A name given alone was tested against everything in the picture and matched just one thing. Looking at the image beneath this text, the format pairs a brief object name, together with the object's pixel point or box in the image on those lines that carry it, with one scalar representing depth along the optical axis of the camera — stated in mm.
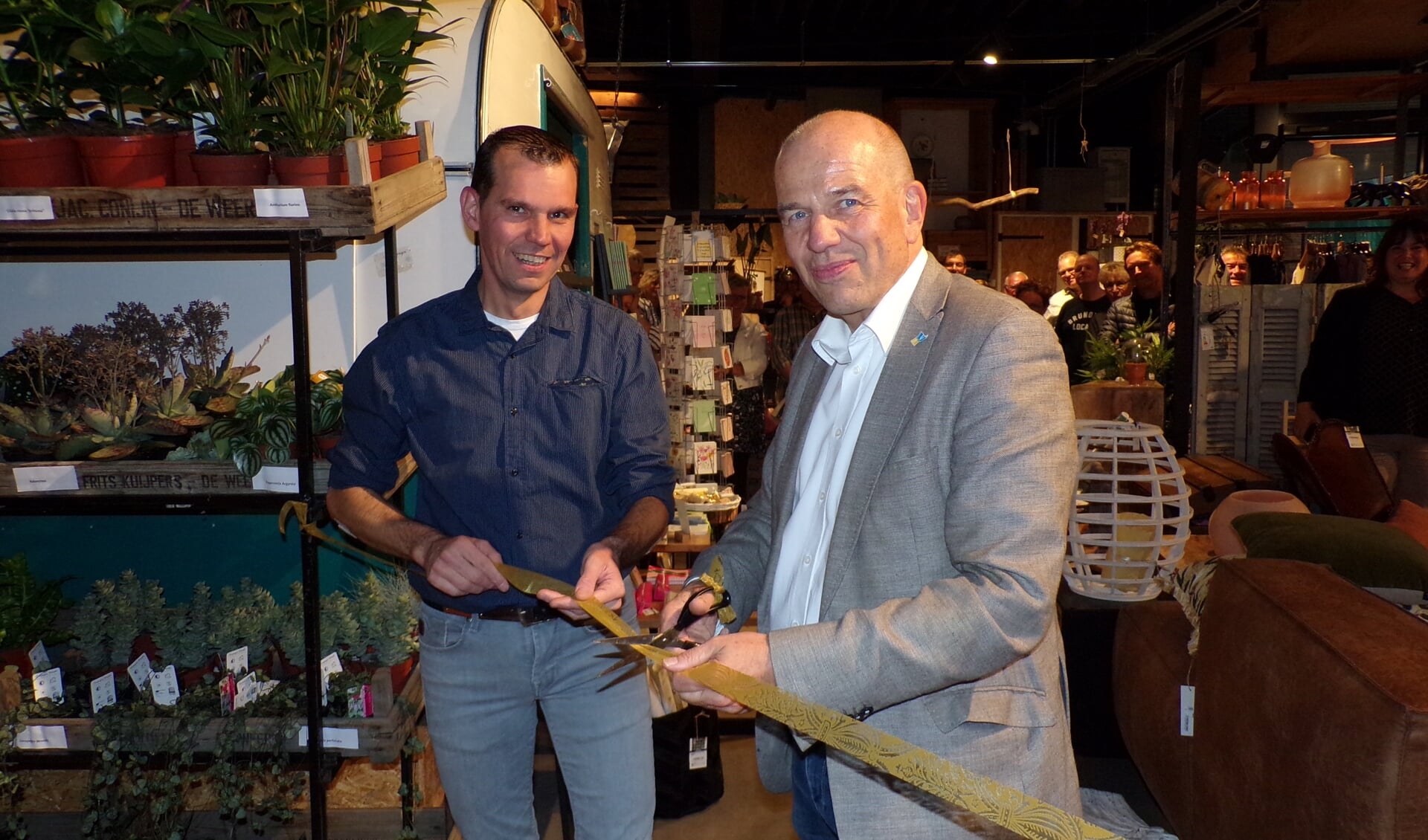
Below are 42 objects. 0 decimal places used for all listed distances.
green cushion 2510
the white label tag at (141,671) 2723
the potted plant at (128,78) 2244
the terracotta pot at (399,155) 2678
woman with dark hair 4867
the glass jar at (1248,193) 6906
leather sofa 1692
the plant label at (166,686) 2736
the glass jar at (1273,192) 6828
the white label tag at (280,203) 2303
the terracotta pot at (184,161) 2416
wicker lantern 3127
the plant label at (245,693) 2693
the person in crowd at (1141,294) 7188
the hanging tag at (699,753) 3709
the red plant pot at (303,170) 2354
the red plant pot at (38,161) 2338
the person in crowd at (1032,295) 9312
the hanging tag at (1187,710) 2641
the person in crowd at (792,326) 7586
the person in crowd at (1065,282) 7780
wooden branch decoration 10869
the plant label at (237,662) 2761
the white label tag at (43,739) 2654
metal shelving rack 2318
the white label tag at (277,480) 2477
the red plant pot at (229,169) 2359
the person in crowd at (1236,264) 7289
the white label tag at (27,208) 2328
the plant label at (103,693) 2689
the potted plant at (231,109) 2314
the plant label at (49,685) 2721
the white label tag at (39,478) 2486
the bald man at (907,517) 1361
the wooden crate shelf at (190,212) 2312
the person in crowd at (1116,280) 7363
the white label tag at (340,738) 2604
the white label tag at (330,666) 2709
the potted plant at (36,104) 2324
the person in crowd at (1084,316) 7410
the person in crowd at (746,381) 6621
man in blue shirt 2184
